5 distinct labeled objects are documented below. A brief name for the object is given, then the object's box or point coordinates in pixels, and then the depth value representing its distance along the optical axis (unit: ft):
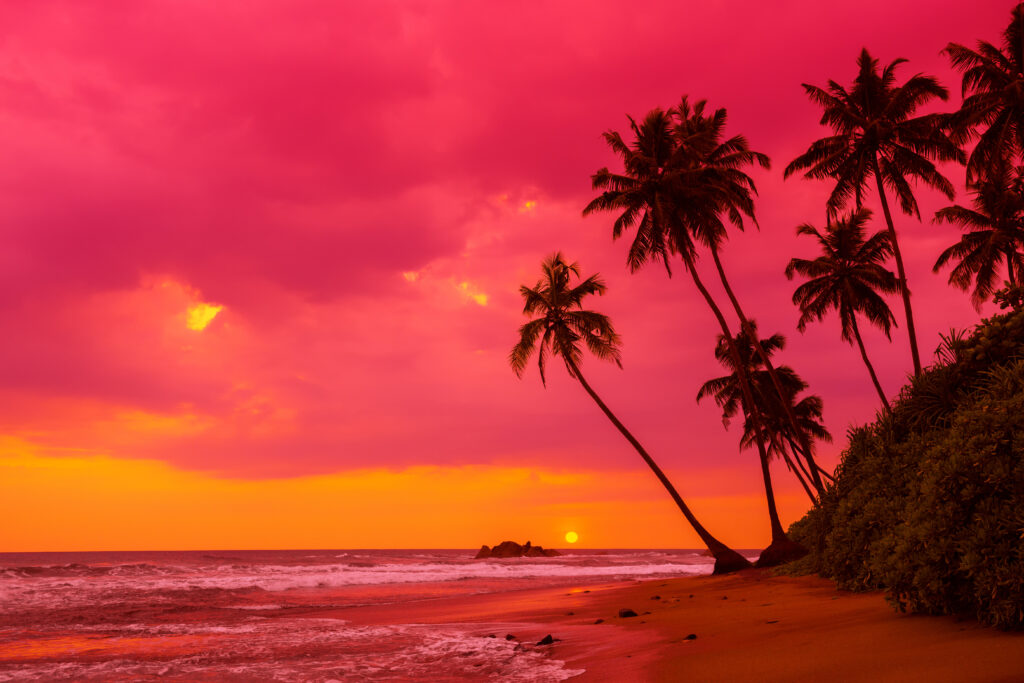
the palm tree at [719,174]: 85.61
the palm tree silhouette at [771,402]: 123.85
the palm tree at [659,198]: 84.99
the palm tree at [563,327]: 91.97
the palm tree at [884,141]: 82.28
